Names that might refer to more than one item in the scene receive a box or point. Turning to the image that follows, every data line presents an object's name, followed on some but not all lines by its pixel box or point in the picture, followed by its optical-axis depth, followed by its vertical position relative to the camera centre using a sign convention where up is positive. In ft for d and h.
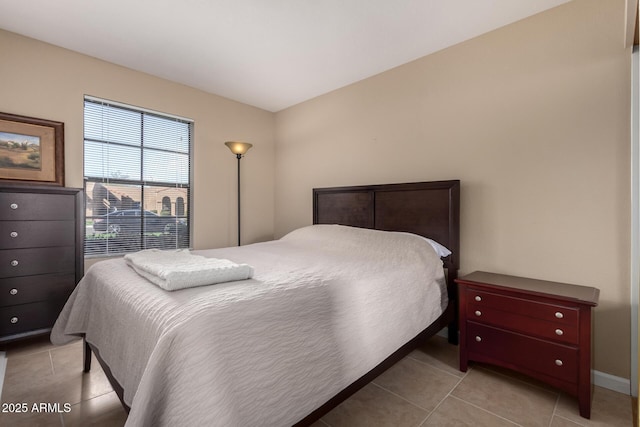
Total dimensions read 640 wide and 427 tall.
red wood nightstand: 5.13 -2.29
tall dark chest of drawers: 7.04 -1.06
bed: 2.96 -1.60
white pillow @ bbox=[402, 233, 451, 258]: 7.45 -0.95
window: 9.37 +1.22
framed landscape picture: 7.79 +1.78
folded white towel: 4.11 -0.90
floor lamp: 11.16 +2.59
